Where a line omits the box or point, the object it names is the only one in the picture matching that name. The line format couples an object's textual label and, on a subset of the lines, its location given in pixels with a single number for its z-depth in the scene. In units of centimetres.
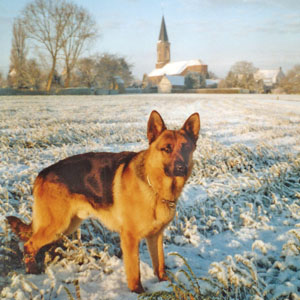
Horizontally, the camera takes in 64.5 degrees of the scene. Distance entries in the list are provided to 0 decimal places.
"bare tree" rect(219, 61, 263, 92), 6284
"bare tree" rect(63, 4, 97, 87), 4059
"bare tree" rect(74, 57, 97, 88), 4673
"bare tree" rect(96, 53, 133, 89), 4951
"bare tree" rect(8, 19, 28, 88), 3756
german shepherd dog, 244
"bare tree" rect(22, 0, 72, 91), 3653
